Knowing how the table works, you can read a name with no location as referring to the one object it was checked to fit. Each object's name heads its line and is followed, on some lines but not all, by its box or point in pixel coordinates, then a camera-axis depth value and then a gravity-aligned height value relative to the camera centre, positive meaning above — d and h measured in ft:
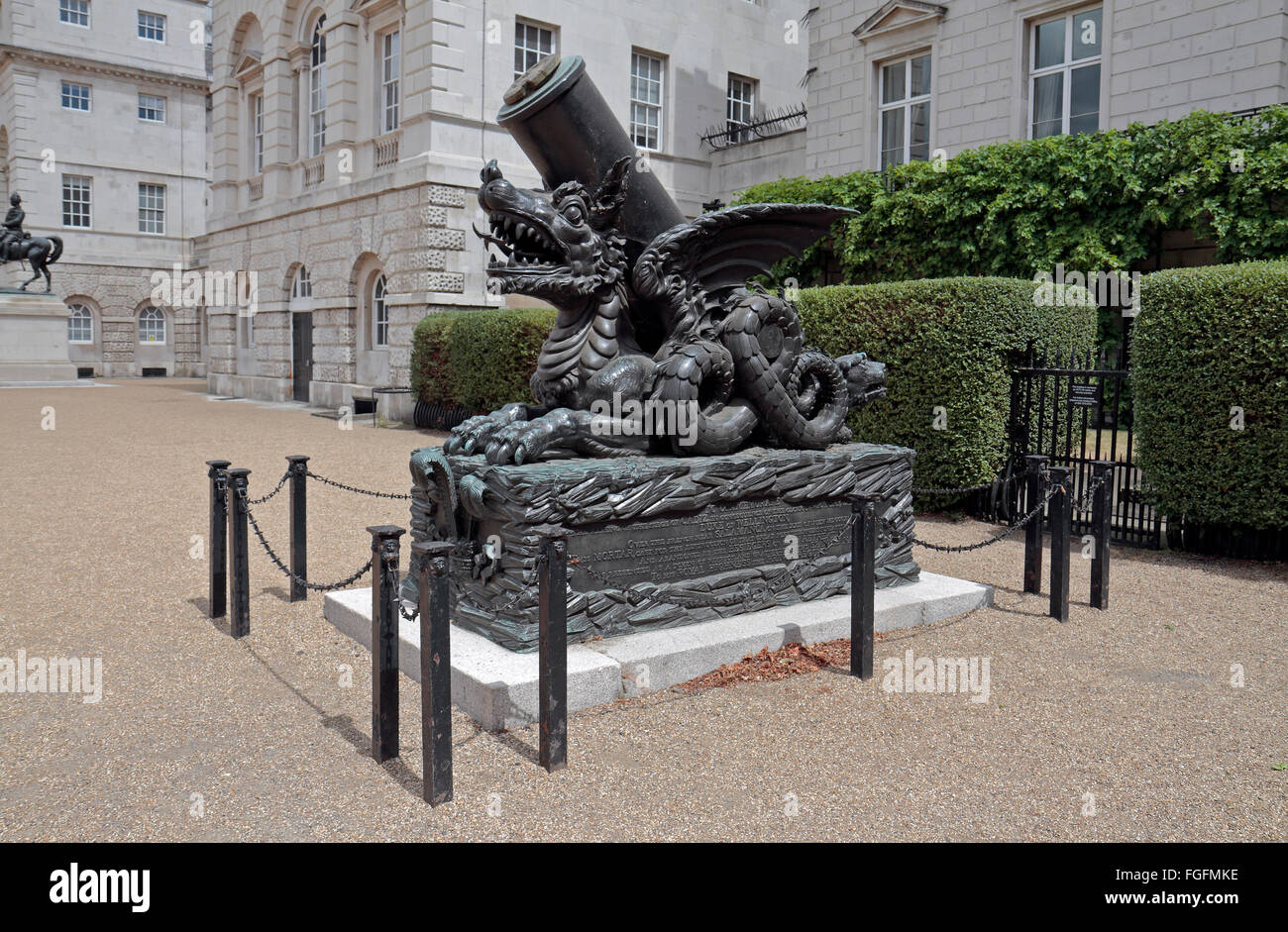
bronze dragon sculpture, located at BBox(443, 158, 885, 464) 18.48 +0.82
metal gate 29.45 -1.13
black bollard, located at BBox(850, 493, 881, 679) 16.98 -3.34
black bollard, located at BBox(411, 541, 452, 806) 12.14 -3.62
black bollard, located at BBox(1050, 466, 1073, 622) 21.13 -3.16
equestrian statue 96.07 +12.73
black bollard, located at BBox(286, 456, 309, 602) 21.81 -3.17
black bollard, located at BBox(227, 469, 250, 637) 19.02 -3.61
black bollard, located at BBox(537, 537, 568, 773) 13.29 -3.67
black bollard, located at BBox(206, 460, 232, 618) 19.86 -3.27
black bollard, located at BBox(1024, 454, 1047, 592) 22.62 -3.53
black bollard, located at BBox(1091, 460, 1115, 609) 22.04 -3.12
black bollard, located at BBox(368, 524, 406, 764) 13.15 -3.50
